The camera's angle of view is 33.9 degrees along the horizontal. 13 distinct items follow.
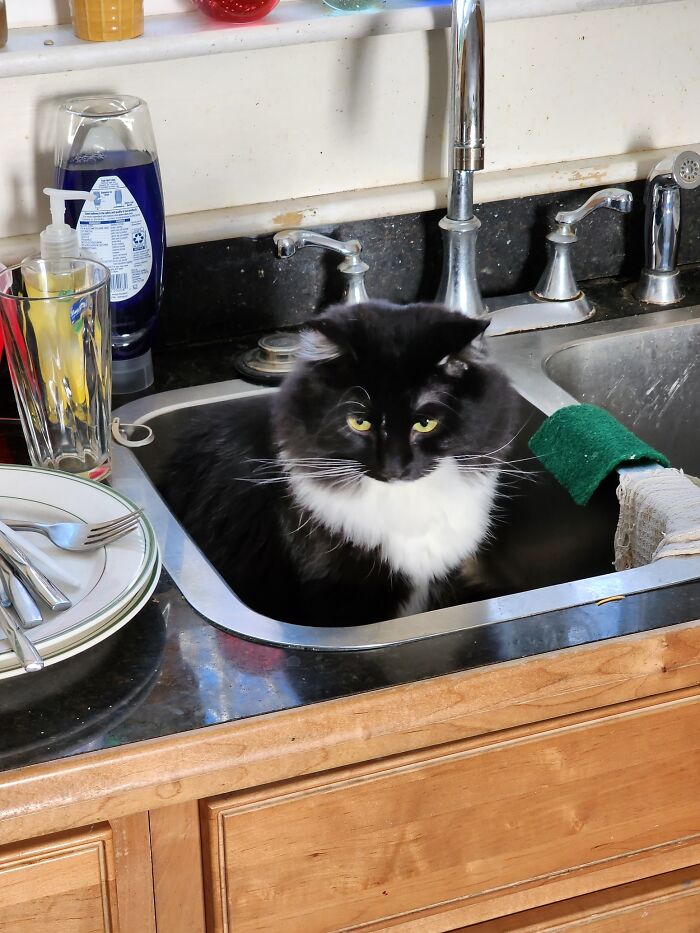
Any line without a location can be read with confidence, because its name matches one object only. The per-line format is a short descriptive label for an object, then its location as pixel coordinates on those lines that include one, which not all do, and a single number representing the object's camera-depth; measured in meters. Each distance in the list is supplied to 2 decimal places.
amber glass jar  1.11
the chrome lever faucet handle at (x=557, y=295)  1.37
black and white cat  1.01
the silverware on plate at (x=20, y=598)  0.79
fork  0.87
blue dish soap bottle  1.16
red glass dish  1.16
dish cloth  0.96
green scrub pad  1.08
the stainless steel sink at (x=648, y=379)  1.38
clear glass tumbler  0.99
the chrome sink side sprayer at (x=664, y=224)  1.39
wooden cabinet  0.74
